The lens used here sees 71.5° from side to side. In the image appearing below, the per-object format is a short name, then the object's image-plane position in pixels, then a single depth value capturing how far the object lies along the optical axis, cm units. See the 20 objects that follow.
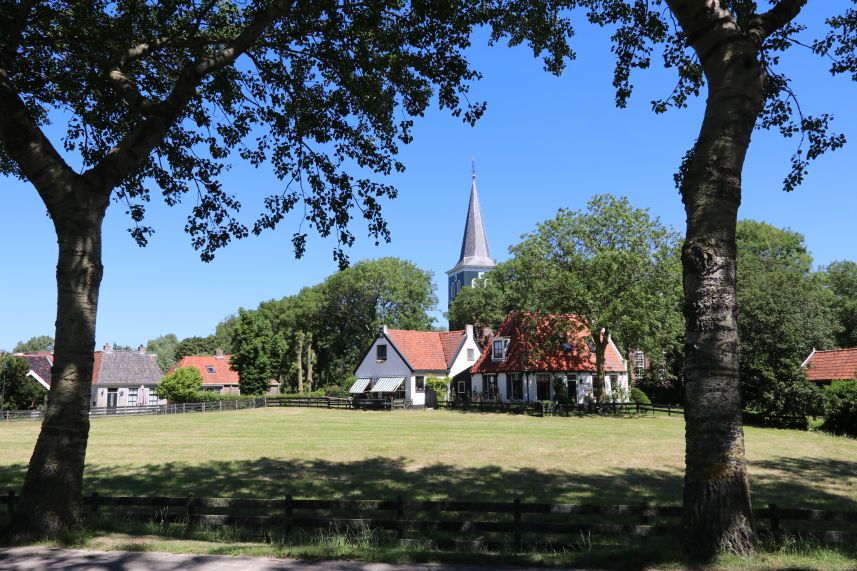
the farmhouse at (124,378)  6662
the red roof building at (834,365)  4434
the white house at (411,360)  5750
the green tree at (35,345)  15412
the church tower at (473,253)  11169
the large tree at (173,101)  983
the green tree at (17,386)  4808
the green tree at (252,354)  6712
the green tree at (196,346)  12988
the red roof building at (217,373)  9150
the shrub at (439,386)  5641
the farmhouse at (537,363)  4481
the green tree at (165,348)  12662
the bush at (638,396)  4848
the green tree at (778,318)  3356
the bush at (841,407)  3059
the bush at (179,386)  5784
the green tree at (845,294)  6644
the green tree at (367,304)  8238
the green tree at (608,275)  4088
